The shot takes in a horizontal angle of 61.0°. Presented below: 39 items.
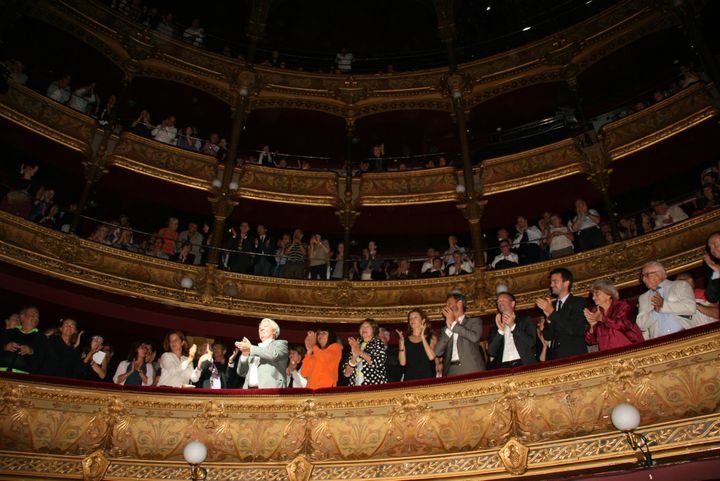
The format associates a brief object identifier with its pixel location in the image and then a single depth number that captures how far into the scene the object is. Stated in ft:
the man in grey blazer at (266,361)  23.12
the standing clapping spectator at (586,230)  43.80
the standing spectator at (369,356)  23.48
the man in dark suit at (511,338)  21.17
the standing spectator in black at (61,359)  25.16
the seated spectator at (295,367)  26.35
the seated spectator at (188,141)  53.26
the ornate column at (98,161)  46.85
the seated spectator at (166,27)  55.62
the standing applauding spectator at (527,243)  45.60
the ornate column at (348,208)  50.95
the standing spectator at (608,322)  19.45
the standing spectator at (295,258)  47.96
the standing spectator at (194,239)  48.66
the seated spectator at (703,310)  19.07
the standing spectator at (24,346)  24.25
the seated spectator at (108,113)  49.65
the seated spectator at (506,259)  46.07
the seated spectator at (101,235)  44.88
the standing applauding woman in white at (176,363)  25.93
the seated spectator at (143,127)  51.83
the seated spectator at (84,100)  50.06
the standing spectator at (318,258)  48.73
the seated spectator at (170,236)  47.46
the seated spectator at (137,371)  29.14
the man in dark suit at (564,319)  20.36
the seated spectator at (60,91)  48.61
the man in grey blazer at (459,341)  21.77
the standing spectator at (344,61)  60.90
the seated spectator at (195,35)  57.00
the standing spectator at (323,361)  24.17
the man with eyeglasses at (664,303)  19.17
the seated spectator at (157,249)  45.95
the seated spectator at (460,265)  47.57
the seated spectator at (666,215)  42.34
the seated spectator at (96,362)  29.73
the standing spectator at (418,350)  22.59
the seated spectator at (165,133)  52.90
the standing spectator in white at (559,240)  44.57
